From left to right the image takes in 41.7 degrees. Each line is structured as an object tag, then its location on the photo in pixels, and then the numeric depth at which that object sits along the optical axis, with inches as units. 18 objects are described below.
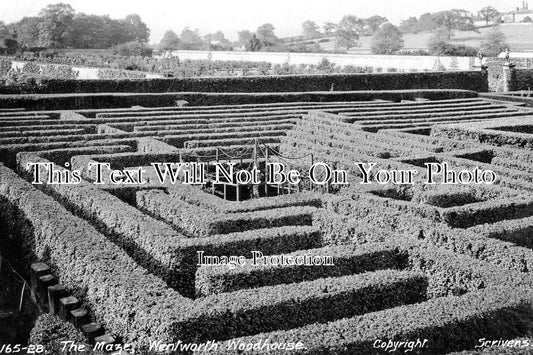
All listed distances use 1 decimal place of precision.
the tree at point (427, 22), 5277.6
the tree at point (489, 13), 5348.4
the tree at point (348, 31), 4680.1
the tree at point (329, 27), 6406.5
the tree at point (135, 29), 4680.9
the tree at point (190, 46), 5565.9
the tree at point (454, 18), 5036.9
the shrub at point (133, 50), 3411.7
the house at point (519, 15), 5196.9
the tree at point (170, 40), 5647.1
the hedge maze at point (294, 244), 277.6
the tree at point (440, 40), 3031.5
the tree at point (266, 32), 5861.2
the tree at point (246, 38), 7701.8
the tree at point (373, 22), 6141.7
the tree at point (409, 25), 5638.8
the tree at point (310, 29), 6437.0
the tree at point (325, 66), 2190.2
